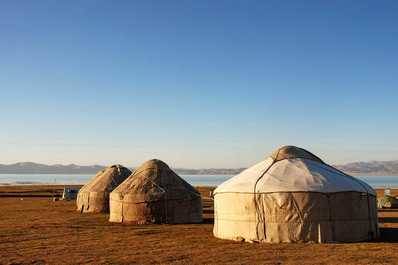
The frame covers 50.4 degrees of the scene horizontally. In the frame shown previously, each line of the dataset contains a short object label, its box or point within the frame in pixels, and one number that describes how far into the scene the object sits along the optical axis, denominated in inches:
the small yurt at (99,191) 957.8
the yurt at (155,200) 714.2
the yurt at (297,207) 469.4
